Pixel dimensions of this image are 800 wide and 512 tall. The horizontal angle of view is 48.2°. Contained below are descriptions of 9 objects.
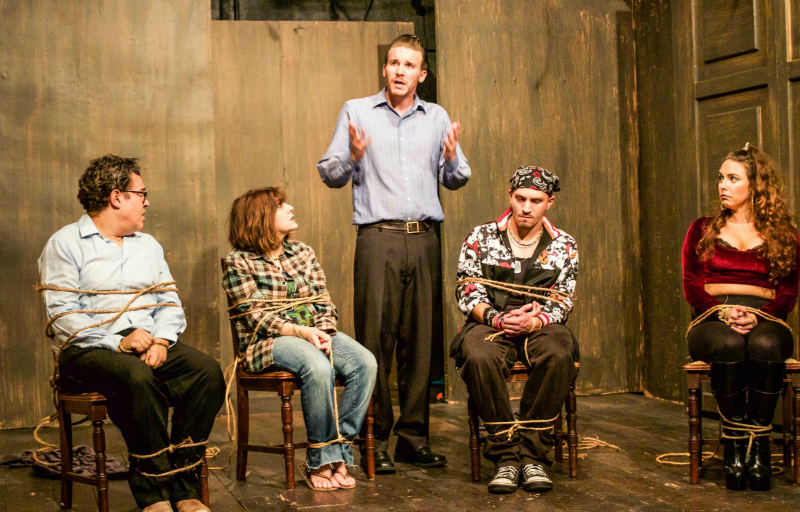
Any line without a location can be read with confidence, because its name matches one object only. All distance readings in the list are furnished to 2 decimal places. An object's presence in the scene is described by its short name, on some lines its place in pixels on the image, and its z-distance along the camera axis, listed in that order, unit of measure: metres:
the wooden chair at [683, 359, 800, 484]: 3.49
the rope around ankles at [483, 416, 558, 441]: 3.51
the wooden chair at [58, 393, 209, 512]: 3.14
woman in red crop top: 3.46
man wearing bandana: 3.53
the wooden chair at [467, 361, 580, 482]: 3.63
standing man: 3.92
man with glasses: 3.15
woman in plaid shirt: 3.56
